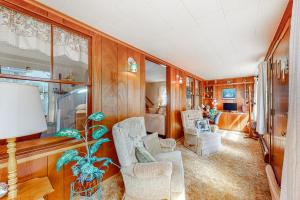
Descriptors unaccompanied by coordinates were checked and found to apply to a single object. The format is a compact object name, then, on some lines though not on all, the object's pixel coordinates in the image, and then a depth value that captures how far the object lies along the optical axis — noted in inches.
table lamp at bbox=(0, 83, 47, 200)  31.9
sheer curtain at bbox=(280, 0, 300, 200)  33.9
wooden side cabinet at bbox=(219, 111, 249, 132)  210.2
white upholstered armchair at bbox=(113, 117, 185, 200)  57.6
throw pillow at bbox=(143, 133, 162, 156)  78.8
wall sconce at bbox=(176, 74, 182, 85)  166.3
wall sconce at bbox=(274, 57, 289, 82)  59.0
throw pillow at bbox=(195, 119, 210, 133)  146.8
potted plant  51.5
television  234.2
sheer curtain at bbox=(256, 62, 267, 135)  112.2
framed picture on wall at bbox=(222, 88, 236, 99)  238.5
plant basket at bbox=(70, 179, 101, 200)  60.7
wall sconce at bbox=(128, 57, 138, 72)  101.7
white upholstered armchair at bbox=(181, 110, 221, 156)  123.2
